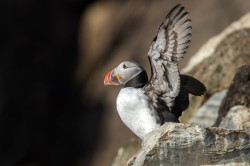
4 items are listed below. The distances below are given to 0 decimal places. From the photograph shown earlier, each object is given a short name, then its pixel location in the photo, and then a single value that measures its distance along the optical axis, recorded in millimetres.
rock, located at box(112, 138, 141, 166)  16609
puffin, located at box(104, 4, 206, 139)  11594
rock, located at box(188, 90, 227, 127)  16016
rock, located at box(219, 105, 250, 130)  12853
